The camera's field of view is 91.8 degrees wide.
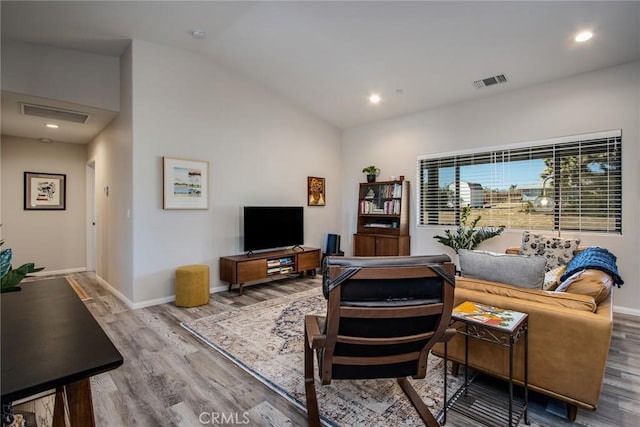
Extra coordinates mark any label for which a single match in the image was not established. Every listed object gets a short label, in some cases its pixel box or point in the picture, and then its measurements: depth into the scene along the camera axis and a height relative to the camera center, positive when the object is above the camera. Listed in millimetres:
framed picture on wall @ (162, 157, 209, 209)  4066 +411
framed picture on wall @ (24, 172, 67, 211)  5395 +419
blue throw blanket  2564 -446
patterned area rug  1919 -1207
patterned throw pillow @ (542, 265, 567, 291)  2572 -586
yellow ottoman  3873 -913
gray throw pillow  2018 -376
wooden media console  4367 -778
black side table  1664 -651
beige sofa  1695 -722
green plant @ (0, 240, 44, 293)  1006 -201
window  3836 +402
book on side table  1704 -600
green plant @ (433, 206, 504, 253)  4551 -325
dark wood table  827 -426
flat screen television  4676 -213
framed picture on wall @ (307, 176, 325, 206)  5898 +430
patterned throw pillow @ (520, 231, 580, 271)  3586 -419
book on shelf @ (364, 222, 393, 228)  5668 -223
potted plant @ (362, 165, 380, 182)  5875 +782
